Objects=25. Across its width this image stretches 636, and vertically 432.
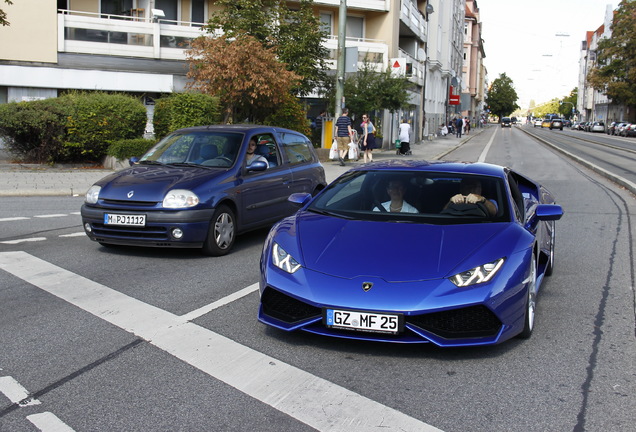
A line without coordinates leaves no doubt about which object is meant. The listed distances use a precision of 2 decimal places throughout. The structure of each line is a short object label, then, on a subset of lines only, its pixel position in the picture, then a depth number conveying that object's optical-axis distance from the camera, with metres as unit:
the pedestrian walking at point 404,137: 30.94
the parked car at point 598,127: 94.25
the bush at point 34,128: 17.91
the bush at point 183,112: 20.30
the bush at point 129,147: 18.77
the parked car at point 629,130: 75.53
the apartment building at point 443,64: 61.12
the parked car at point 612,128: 83.30
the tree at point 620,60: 87.88
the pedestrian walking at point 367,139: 25.58
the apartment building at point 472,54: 120.94
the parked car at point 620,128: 79.25
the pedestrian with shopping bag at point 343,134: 23.95
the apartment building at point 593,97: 110.11
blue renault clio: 7.83
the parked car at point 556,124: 110.00
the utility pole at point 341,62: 24.11
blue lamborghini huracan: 4.44
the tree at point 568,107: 184.65
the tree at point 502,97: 161.88
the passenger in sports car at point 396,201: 5.78
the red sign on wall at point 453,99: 77.00
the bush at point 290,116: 23.67
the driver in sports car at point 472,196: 5.67
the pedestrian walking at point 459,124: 59.06
